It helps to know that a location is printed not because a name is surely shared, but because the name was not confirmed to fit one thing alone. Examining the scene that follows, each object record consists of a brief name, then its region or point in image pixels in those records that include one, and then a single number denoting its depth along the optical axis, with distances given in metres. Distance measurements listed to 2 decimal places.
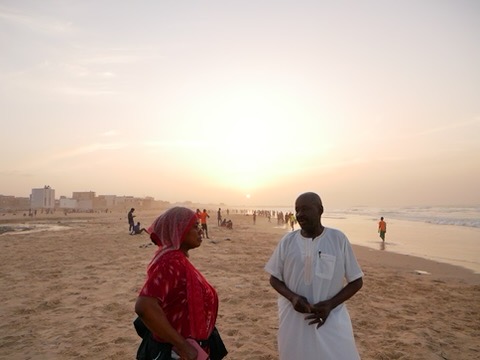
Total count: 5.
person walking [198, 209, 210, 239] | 19.12
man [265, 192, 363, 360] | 2.63
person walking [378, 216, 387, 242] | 20.55
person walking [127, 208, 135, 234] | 21.63
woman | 1.94
